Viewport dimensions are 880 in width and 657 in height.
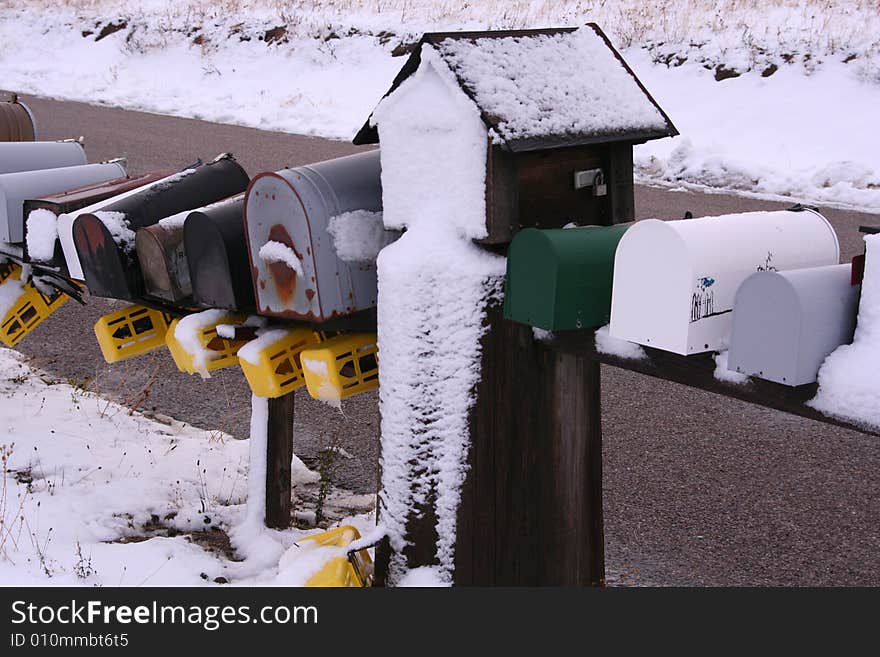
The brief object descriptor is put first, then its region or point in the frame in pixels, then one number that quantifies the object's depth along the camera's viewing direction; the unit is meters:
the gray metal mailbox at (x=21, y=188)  6.71
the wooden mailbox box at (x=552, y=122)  4.37
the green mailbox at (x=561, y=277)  4.04
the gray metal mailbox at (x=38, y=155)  7.49
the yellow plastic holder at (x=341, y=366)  5.32
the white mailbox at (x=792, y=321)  3.43
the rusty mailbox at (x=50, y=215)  6.29
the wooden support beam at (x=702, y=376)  3.55
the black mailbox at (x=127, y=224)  5.76
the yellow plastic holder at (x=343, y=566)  5.02
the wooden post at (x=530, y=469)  4.60
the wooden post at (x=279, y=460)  6.58
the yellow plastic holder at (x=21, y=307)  7.33
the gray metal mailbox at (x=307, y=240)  4.87
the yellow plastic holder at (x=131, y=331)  6.37
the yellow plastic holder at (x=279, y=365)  5.54
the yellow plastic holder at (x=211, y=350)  5.82
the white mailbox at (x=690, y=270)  3.72
